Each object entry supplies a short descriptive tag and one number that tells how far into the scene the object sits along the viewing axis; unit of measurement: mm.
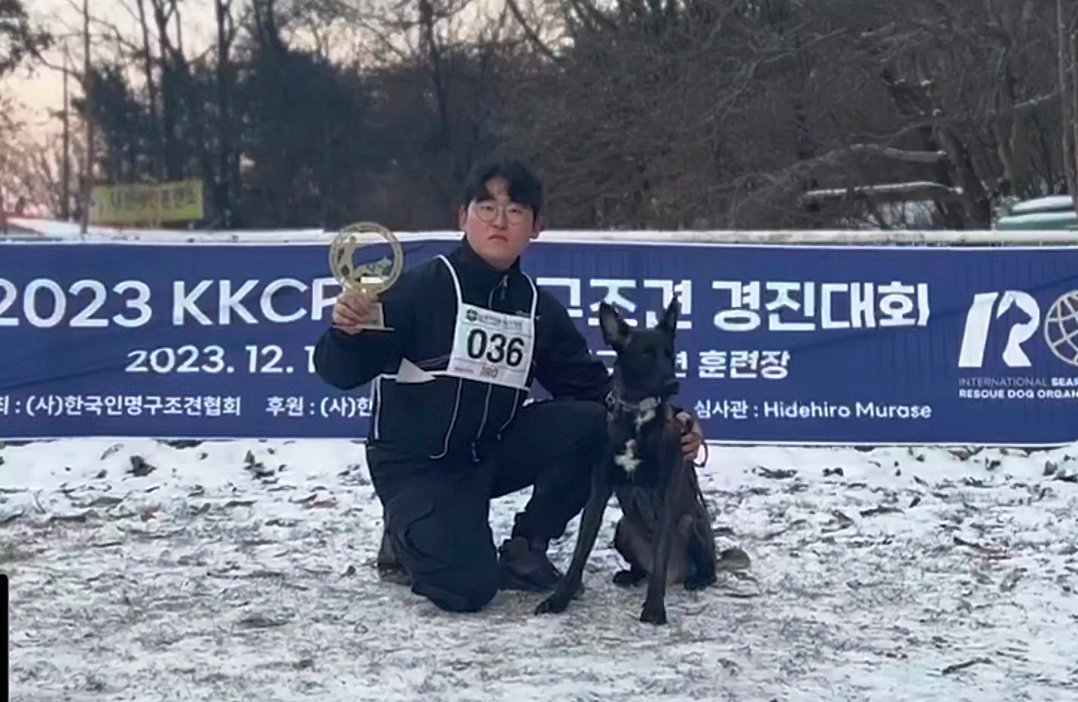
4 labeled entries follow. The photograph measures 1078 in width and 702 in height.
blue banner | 8234
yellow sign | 35562
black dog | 4816
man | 4938
